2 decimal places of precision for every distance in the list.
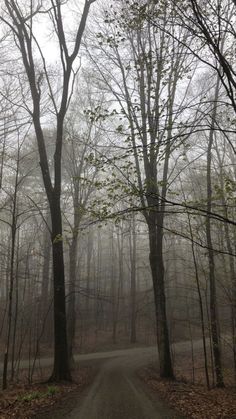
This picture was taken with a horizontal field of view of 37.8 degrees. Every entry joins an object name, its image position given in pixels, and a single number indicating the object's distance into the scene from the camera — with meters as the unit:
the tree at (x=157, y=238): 11.33
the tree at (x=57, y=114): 10.31
